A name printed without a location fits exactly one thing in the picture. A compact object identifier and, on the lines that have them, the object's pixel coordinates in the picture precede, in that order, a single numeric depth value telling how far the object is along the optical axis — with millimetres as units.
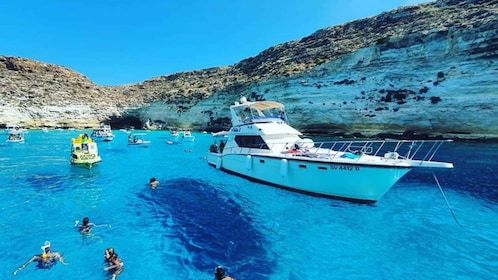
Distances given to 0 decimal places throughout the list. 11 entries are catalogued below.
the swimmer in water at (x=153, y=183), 21236
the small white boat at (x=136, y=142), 51116
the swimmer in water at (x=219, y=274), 8781
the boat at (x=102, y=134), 61672
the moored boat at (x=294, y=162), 15031
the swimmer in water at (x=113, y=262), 9811
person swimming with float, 10243
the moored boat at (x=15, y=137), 51509
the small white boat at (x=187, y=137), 60519
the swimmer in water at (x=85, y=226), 13133
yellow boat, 28344
